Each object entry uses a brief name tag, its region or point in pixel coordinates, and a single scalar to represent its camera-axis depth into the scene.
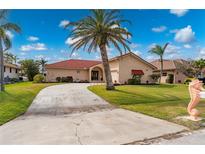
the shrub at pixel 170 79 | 18.57
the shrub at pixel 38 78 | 13.17
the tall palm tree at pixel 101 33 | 9.53
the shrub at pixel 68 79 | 16.69
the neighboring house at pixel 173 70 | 18.32
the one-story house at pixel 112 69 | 15.93
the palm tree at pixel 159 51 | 15.88
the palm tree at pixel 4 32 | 6.70
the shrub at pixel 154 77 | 17.04
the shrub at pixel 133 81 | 15.69
